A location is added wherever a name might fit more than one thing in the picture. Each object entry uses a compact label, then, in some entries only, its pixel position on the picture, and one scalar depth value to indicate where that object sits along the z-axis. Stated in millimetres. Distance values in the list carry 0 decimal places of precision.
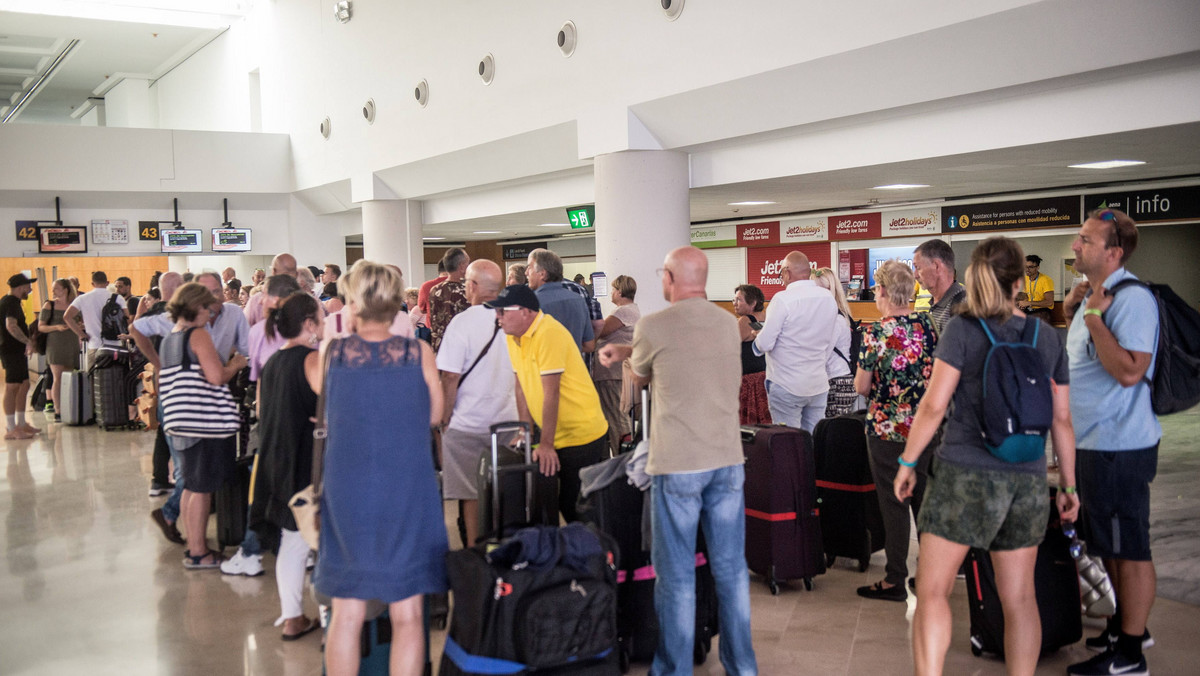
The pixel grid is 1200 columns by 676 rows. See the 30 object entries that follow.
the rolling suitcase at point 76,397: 10734
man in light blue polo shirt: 3367
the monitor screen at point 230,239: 15977
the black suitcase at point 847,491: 4684
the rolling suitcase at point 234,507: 5301
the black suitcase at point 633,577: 3602
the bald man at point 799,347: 5301
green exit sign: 11531
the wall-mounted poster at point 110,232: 15263
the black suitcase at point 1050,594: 3561
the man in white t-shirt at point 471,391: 4078
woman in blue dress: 2793
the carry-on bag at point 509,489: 3416
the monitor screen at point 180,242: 15578
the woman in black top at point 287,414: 3621
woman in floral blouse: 4016
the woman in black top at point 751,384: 6113
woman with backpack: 2904
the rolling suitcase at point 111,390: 10219
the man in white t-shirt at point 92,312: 10391
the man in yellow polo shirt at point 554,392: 3961
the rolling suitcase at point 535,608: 2818
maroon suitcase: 4293
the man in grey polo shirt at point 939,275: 4145
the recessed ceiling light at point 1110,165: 8896
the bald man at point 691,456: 3195
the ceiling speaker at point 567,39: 8836
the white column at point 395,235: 13852
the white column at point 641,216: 8562
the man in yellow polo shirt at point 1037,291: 12266
